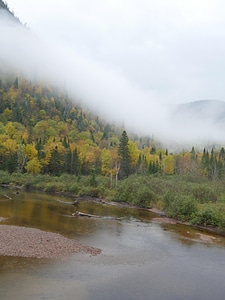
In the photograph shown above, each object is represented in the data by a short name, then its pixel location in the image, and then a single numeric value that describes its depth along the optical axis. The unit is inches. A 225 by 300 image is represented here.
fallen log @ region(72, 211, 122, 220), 2177.7
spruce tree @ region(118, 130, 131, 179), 4808.1
